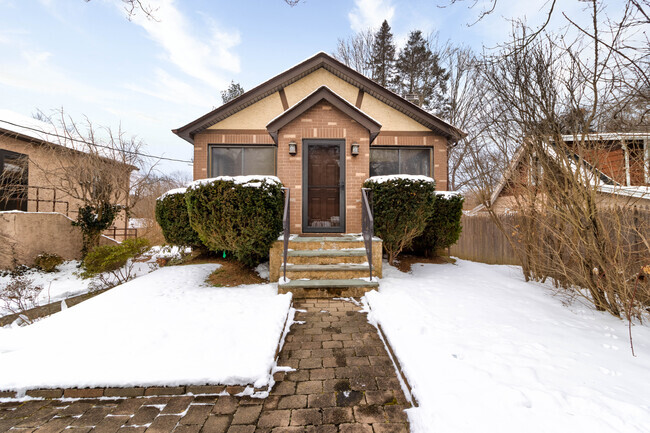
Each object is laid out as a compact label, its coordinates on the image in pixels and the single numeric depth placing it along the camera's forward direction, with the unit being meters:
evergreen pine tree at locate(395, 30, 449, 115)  15.69
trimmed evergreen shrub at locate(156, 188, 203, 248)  5.84
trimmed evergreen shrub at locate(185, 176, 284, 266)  4.38
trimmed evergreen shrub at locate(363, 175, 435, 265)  5.02
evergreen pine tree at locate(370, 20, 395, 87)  16.39
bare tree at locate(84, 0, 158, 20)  3.31
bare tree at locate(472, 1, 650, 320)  3.21
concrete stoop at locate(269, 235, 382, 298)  4.14
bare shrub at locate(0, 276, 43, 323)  5.48
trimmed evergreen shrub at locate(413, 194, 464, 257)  6.06
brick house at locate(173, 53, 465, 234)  5.95
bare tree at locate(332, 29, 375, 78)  16.23
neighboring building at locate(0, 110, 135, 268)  8.03
